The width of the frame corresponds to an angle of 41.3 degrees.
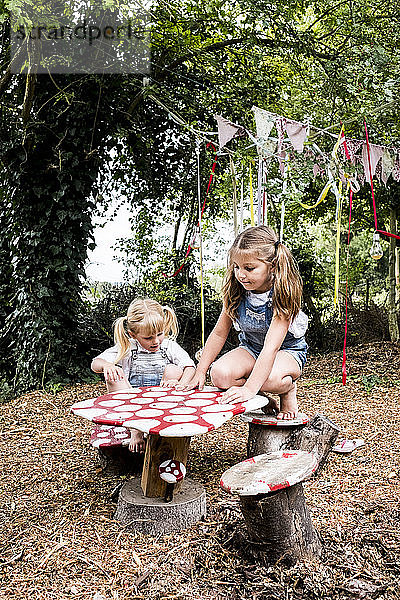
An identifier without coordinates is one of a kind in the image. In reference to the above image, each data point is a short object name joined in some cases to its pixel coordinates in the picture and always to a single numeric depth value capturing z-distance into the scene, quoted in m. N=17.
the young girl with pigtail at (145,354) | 2.93
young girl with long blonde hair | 2.51
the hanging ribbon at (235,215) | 4.41
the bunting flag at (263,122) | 3.84
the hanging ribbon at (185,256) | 6.31
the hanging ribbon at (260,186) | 3.98
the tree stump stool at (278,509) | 1.89
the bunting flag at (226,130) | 4.25
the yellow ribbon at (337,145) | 3.83
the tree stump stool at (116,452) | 2.86
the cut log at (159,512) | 2.24
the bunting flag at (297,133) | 3.93
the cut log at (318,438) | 2.83
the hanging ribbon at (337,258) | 3.80
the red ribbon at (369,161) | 4.35
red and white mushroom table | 1.99
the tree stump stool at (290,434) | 2.76
